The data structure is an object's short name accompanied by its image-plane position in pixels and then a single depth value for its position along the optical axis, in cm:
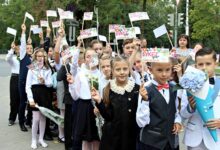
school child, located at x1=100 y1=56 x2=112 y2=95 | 497
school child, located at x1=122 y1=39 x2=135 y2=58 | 586
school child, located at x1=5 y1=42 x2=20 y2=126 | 861
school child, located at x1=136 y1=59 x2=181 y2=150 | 379
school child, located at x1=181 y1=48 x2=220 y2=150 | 371
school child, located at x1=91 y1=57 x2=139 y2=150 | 434
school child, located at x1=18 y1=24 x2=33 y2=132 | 786
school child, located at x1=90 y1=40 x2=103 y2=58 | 636
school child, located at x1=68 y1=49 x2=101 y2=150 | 536
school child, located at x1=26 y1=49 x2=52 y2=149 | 696
